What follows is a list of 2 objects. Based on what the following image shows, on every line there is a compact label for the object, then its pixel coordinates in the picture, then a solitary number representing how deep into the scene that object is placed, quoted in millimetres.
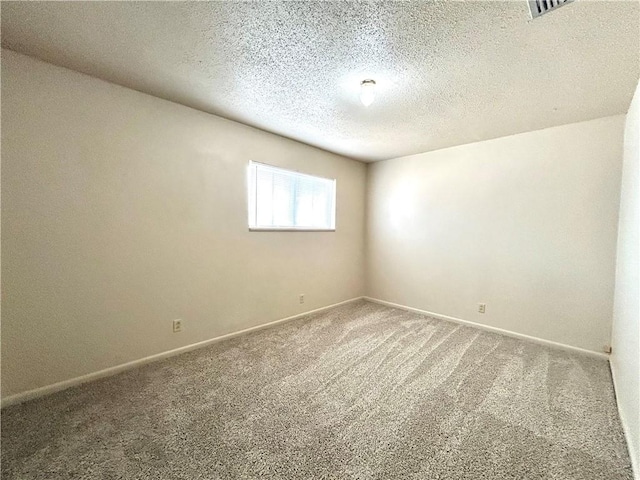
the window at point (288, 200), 3004
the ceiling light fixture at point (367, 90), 1904
